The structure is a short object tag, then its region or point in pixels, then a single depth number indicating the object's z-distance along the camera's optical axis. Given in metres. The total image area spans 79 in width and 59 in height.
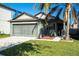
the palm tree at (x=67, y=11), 5.15
